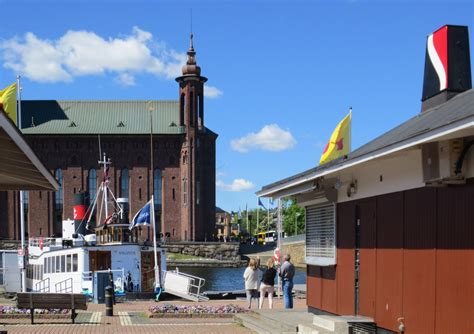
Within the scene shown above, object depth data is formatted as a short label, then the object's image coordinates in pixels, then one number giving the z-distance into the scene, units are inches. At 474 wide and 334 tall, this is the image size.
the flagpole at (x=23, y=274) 1602.6
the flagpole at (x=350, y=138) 910.6
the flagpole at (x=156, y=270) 1491.1
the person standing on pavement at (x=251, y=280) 975.0
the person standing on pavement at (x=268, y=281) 929.5
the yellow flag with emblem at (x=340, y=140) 900.6
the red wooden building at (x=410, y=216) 450.3
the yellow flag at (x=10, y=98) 868.5
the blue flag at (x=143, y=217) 1520.7
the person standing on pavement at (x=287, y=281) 895.1
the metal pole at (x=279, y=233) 1423.8
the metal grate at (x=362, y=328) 586.9
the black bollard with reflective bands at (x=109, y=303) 970.0
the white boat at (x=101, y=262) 1486.2
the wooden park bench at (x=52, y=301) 852.0
